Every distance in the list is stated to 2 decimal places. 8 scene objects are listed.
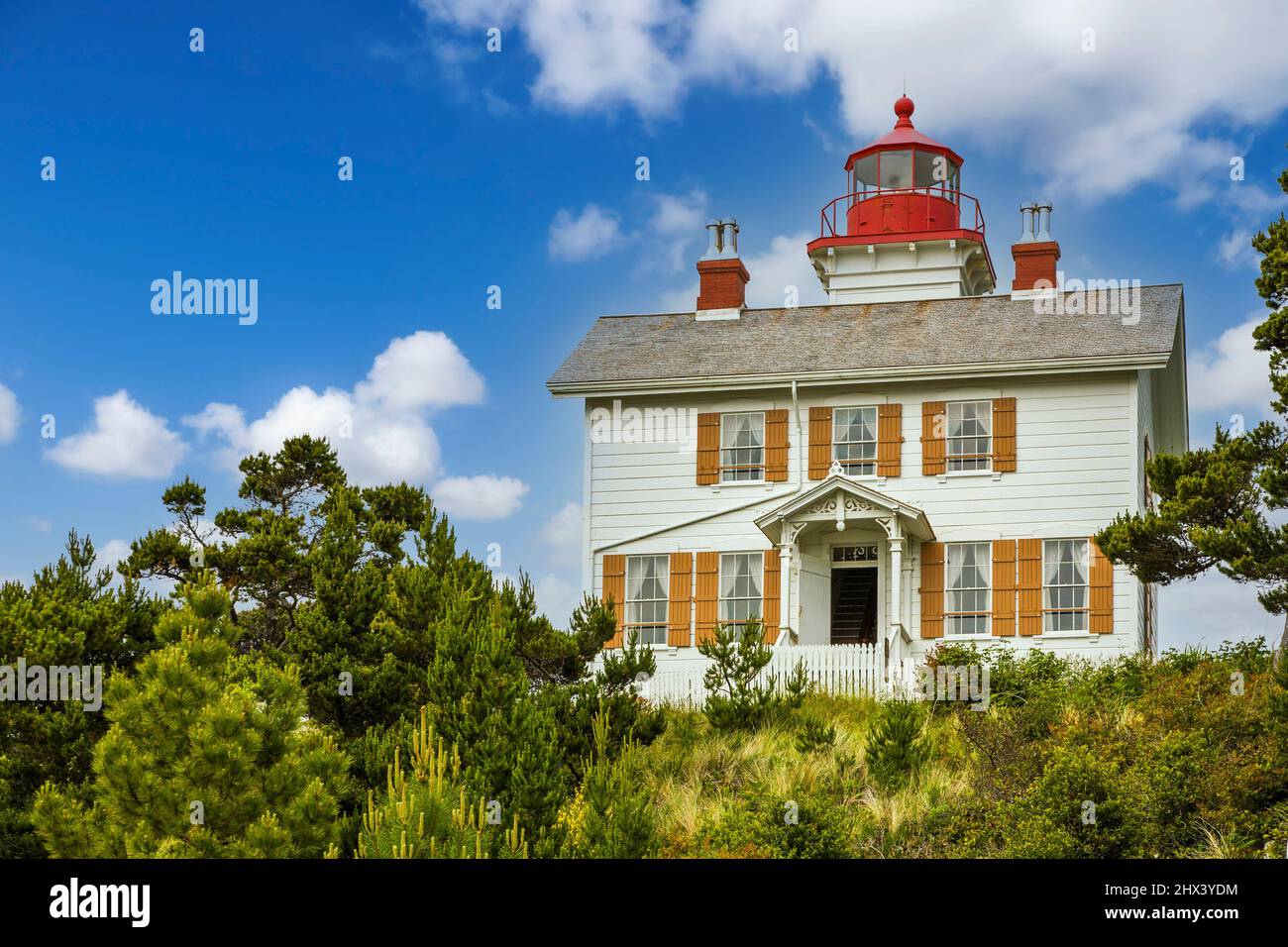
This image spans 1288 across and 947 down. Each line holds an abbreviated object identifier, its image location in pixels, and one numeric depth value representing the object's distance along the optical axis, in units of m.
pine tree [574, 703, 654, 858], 12.54
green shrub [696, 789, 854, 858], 13.40
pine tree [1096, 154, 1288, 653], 17.11
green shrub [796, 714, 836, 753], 16.77
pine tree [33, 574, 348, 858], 12.91
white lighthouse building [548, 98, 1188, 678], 23.56
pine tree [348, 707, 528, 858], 11.51
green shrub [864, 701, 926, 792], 15.78
